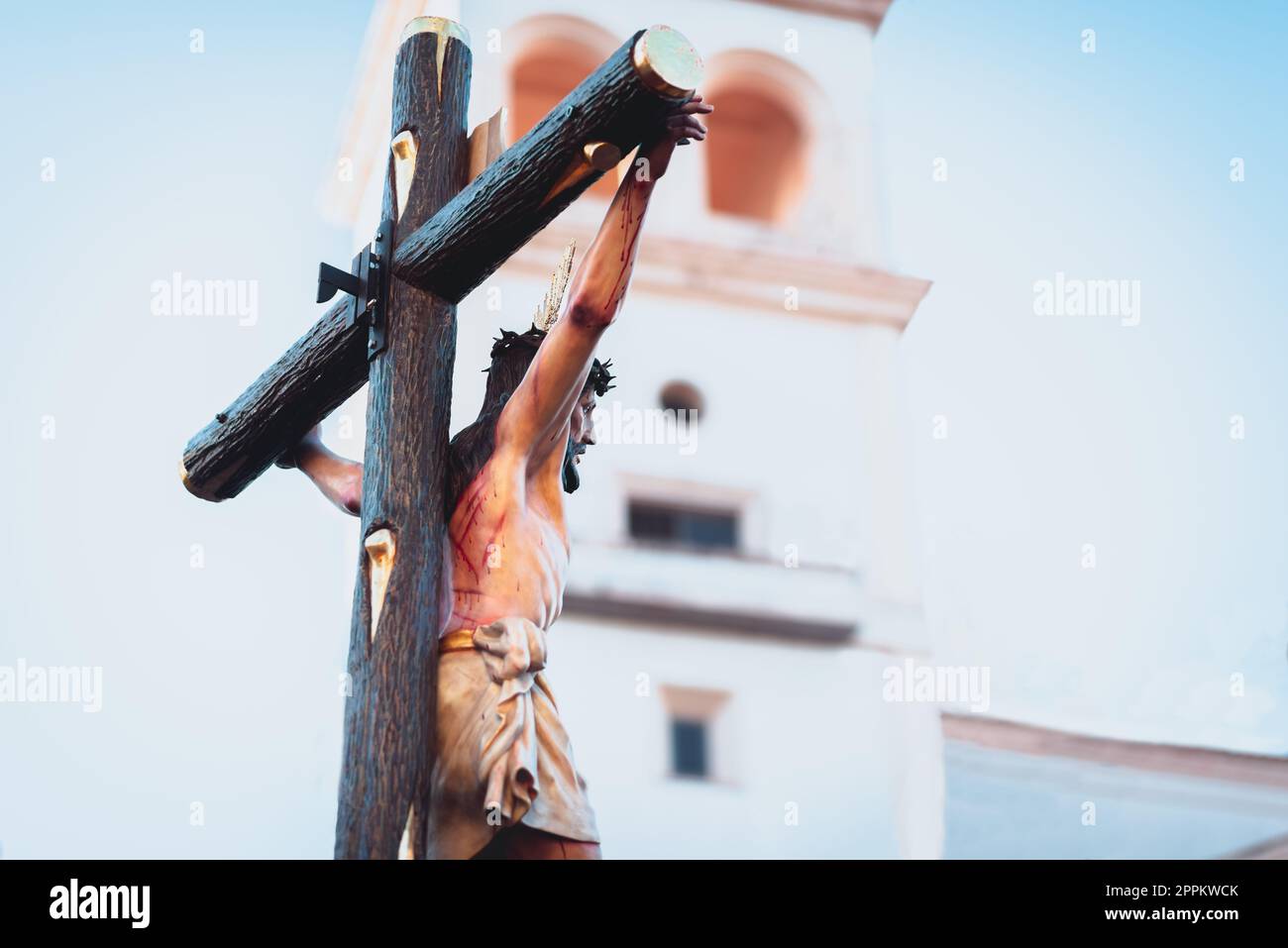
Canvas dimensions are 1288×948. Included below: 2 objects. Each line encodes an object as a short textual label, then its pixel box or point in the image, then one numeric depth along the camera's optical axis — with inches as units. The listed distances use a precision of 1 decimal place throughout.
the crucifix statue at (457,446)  222.5
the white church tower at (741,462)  740.6
